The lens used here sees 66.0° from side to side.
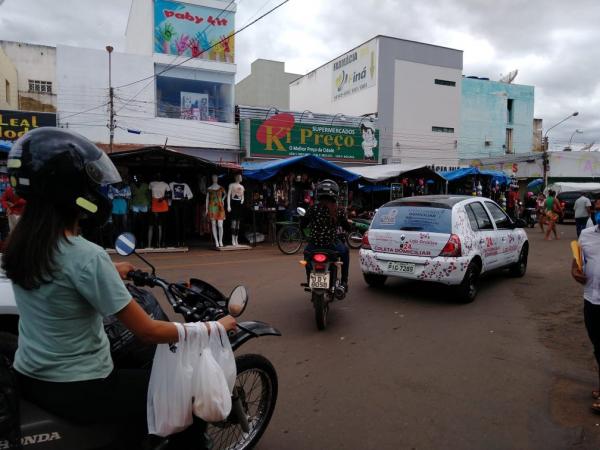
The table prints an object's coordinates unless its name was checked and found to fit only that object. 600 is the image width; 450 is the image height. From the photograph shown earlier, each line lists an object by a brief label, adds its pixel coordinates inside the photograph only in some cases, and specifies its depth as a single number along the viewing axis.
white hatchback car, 6.48
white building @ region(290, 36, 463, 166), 32.56
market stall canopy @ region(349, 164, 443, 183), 16.70
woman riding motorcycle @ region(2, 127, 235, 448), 1.68
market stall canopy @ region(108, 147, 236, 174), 11.54
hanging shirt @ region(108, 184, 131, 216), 11.53
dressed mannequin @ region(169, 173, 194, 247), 12.44
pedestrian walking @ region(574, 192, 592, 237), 13.60
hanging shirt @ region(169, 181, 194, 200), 12.38
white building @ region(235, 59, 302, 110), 39.41
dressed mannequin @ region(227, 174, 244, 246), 13.13
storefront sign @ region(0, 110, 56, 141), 17.23
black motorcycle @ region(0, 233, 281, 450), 1.78
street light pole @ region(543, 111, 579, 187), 31.27
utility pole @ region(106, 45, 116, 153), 19.15
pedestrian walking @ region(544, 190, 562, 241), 15.95
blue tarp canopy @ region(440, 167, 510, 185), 19.59
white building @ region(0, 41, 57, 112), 26.55
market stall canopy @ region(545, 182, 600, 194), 26.03
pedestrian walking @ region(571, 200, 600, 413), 3.52
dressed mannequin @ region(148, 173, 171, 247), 11.96
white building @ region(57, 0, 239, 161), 20.50
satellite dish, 45.50
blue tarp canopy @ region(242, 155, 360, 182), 13.92
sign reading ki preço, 22.14
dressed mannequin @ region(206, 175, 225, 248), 12.82
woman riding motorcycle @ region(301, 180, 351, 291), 5.89
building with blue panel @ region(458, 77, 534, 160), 40.59
